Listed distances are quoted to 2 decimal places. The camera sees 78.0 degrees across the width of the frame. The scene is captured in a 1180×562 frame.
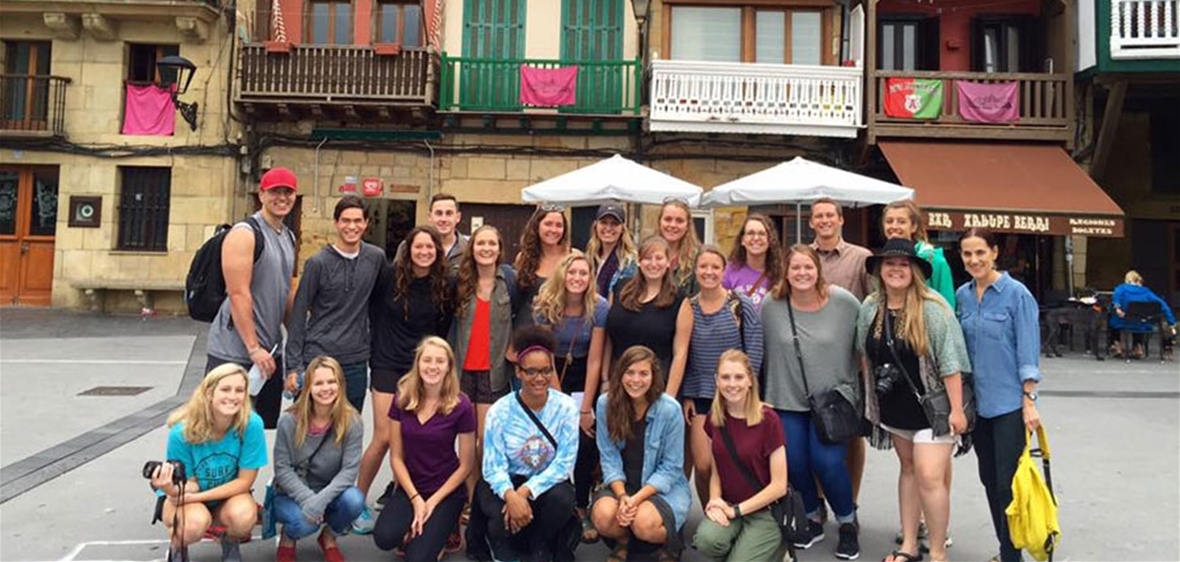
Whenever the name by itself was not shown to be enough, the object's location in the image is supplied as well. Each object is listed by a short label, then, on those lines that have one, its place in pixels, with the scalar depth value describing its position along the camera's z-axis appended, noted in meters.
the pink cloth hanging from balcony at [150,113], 15.31
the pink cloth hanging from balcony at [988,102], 14.45
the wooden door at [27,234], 15.65
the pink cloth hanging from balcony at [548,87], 14.75
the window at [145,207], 15.43
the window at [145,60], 15.66
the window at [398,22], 15.41
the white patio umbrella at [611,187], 9.02
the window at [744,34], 15.30
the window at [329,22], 15.38
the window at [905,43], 15.74
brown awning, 12.12
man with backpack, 4.05
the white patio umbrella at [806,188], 8.59
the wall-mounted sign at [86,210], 15.14
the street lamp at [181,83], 14.49
